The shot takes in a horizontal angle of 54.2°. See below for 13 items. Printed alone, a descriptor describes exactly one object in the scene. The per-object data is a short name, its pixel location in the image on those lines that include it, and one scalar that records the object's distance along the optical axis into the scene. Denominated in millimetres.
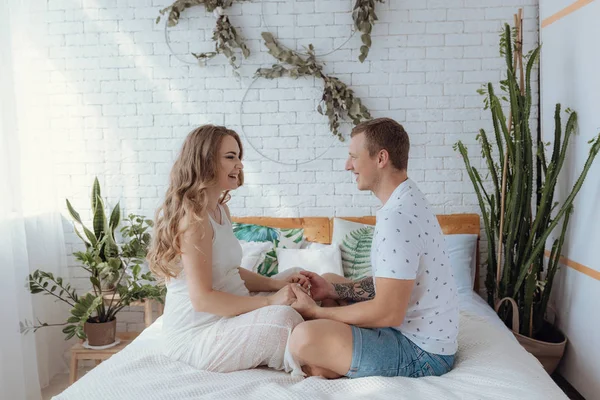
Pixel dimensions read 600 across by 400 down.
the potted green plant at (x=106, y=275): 3365
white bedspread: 1943
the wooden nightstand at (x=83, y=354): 3428
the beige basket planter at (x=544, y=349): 3271
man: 2033
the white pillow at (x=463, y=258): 3492
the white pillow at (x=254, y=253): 3348
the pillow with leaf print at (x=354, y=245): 3463
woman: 2166
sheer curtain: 3125
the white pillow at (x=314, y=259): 3357
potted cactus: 3277
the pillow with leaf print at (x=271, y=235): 3666
